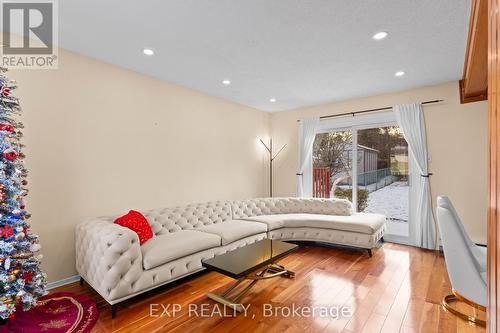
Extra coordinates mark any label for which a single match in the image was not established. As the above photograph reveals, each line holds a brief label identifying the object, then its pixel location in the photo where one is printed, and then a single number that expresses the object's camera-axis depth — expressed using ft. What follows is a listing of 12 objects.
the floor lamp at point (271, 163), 19.16
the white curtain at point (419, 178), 12.85
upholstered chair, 6.27
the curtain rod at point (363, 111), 12.84
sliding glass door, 14.16
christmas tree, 6.08
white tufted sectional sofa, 7.32
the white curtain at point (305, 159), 17.12
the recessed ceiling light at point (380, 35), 7.98
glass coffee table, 7.27
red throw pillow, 8.80
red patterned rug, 6.44
